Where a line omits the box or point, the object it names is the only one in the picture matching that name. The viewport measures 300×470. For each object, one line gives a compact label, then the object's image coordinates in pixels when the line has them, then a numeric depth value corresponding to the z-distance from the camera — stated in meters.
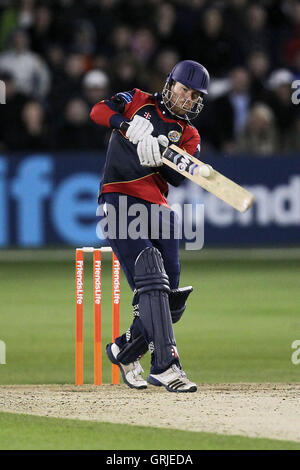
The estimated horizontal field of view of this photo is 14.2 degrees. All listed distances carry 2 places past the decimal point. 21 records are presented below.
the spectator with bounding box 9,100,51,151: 16.80
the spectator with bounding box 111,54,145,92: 17.09
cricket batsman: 7.76
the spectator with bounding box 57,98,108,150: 17.03
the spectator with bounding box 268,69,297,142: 17.33
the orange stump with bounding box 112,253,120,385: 8.55
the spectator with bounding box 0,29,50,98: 17.24
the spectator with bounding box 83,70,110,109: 16.77
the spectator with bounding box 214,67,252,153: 17.14
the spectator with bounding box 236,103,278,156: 17.23
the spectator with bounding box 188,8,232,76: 17.78
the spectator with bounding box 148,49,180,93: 16.83
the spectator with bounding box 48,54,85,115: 17.25
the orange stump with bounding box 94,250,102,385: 8.59
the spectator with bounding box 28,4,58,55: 17.88
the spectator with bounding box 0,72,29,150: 16.73
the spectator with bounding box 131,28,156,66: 18.03
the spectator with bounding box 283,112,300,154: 17.47
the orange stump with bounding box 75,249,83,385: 8.55
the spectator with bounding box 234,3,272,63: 18.47
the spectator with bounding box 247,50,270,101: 17.52
